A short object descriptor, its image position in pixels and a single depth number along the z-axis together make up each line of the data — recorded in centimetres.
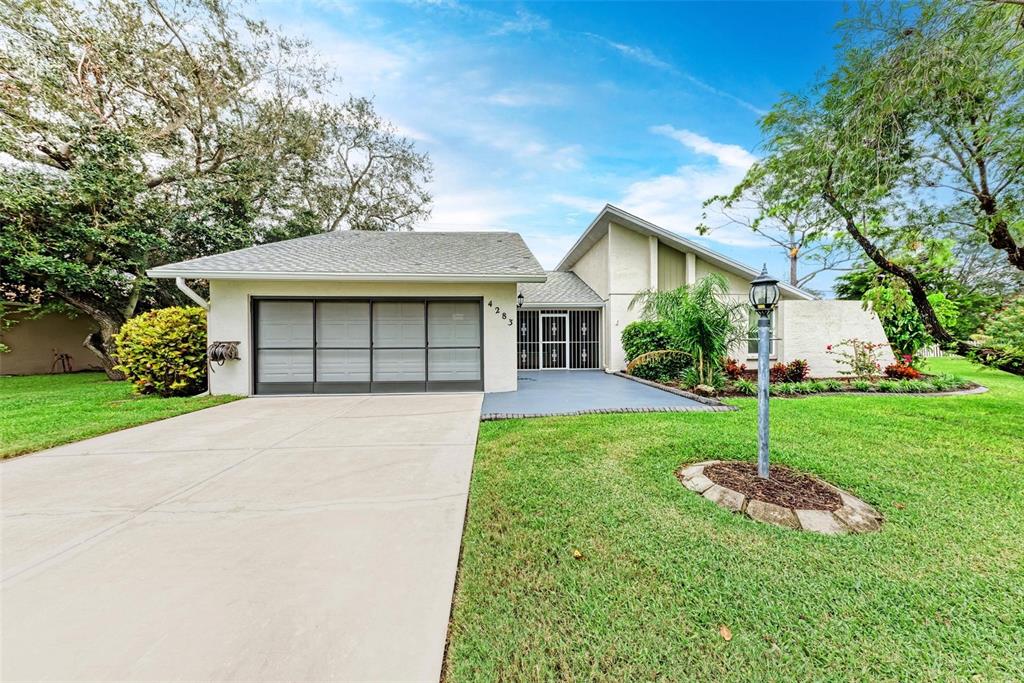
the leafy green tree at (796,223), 694
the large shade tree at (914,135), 444
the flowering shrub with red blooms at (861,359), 1013
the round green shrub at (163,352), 792
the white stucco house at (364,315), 818
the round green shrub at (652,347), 1005
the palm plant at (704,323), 793
